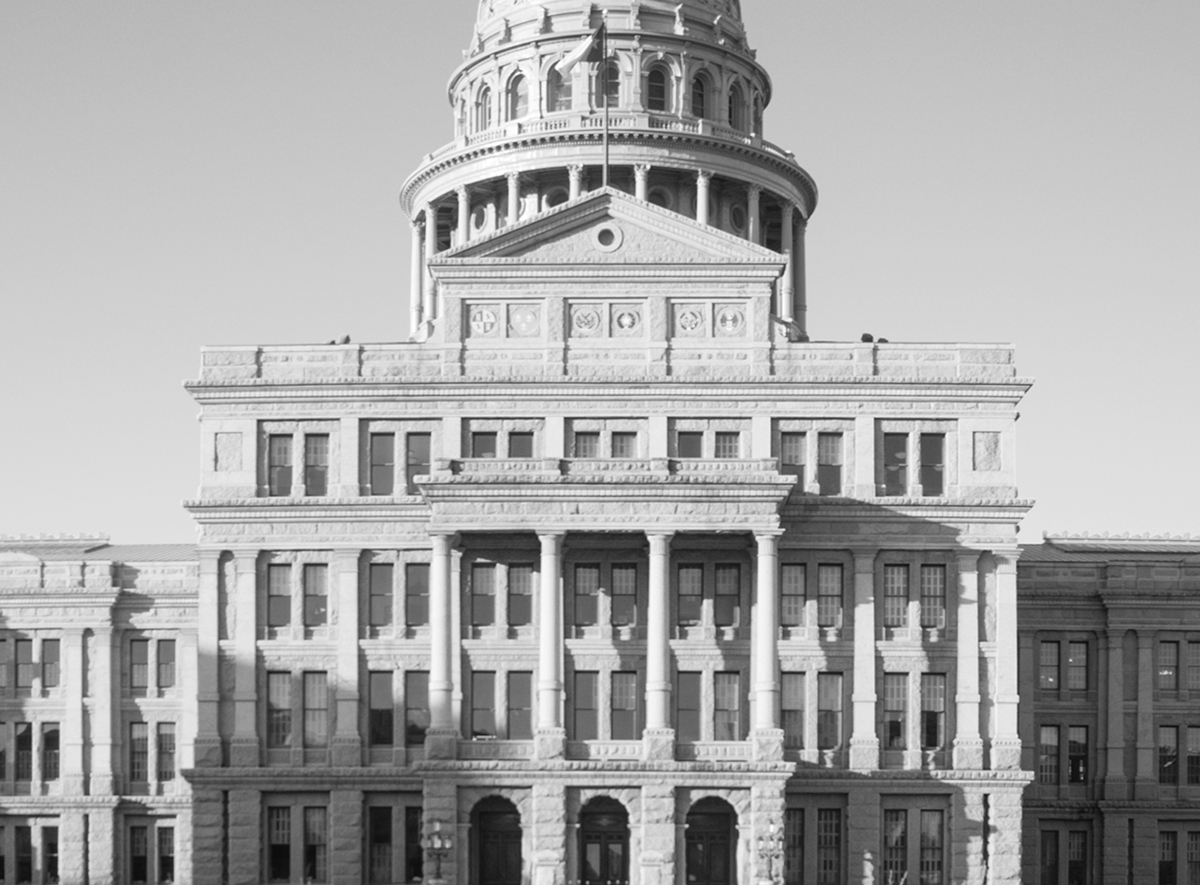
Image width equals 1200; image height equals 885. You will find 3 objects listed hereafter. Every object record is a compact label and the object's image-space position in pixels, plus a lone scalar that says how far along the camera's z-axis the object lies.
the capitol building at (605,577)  65.12
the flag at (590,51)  79.38
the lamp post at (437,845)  63.28
